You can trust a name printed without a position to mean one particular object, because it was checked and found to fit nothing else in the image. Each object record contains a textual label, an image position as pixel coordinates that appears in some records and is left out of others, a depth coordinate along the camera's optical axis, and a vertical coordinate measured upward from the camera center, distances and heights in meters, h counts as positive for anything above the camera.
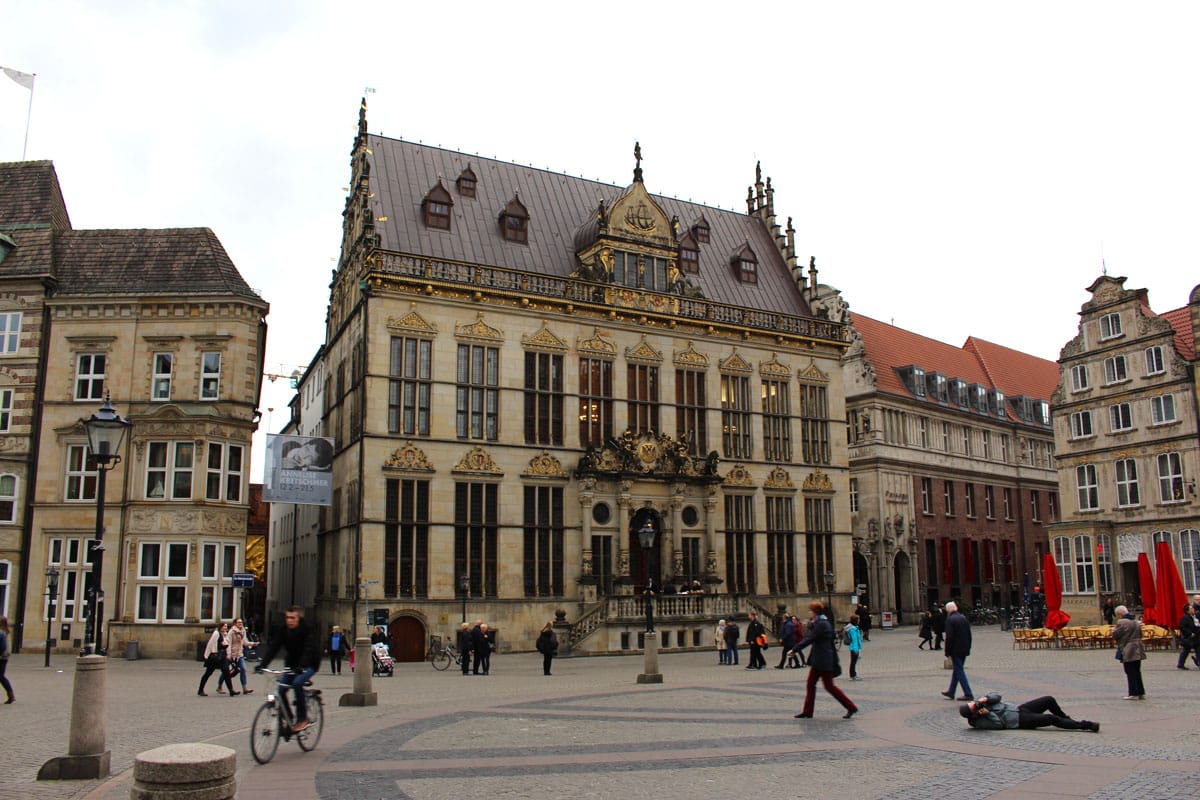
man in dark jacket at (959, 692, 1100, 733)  14.45 -2.09
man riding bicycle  13.23 -1.03
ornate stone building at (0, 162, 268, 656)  34.88 +5.12
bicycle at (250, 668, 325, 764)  12.60 -1.92
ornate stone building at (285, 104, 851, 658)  38.84 +6.75
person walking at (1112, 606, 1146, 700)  18.56 -1.52
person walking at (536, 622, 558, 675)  29.88 -2.14
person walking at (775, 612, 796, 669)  29.59 -1.72
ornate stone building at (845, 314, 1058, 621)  58.91 +6.05
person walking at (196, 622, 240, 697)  21.95 -1.73
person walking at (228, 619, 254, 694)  23.33 -1.82
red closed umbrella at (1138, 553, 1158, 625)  33.38 -0.53
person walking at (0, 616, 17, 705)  19.44 -1.57
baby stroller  30.45 -2.60
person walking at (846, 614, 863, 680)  25.05 -1.85
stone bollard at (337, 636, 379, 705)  19.42 -2.08
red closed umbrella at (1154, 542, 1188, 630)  30.98 -0.75
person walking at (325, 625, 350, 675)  30.81 -2.30
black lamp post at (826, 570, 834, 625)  46.22 -0.72
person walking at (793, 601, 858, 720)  16.39 -1.45
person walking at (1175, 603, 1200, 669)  25.14 -1.68
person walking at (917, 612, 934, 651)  38.34 -2.19
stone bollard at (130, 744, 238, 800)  7.89 -1.55
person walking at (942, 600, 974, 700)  18.64 -1.38
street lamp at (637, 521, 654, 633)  28.86 +0.97
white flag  40.34 +19.76
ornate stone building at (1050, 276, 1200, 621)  45.06 +5.79
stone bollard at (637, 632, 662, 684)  25.22 -2.29
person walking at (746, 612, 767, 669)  30.73 -2.18
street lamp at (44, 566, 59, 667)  33.50 -0.39
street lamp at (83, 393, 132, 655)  14.90 +1.99
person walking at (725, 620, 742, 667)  32.75 -2.15
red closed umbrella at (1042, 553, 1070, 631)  34.31 -0.92
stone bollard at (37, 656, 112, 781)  11.52 -1.77
